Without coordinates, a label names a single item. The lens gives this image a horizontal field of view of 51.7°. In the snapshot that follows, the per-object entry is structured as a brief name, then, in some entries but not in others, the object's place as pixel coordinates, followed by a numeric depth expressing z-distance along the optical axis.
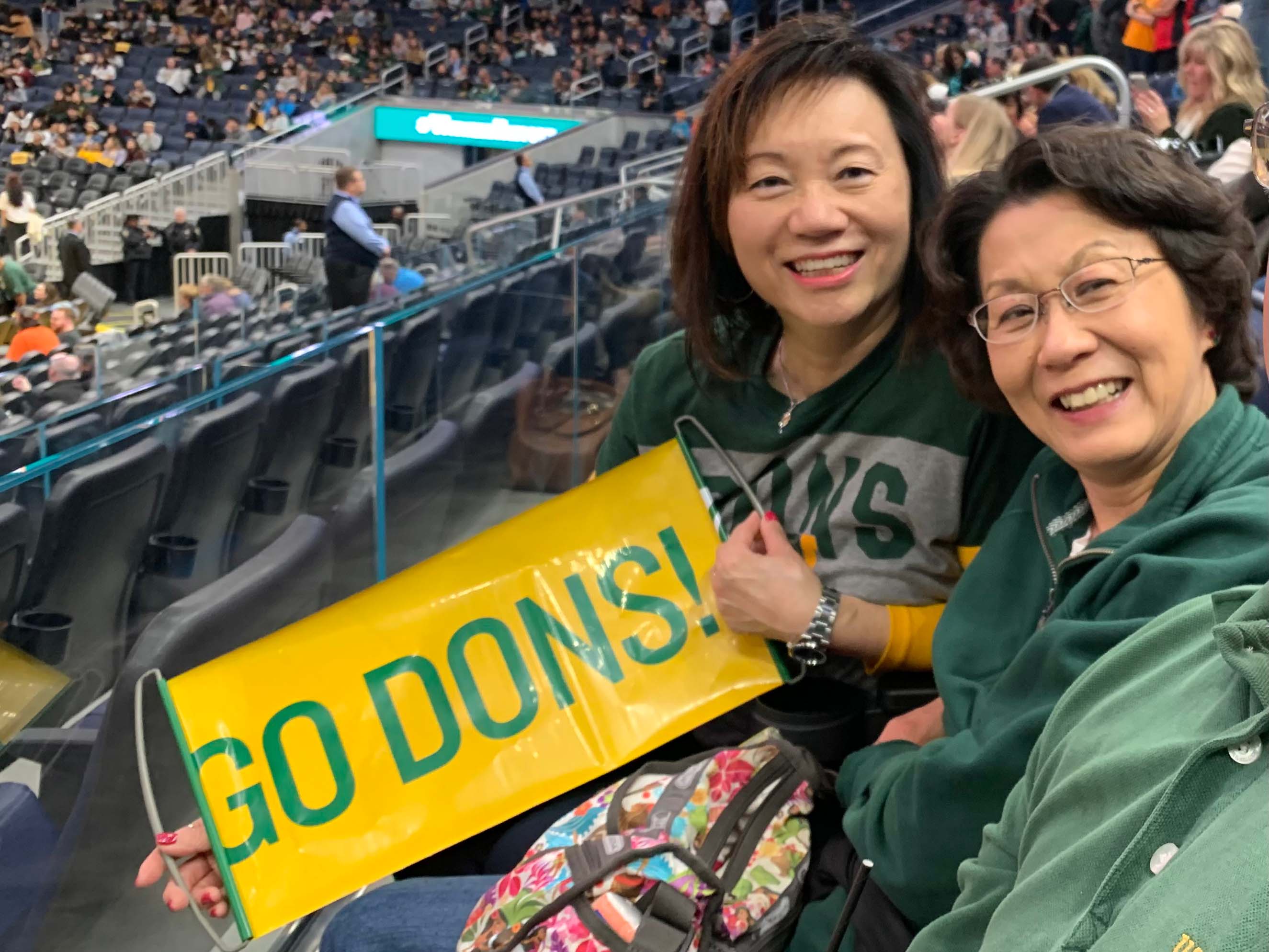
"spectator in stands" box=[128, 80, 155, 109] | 18.69
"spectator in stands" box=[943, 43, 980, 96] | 7.59
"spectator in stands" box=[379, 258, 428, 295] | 7.28
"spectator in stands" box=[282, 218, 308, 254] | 12.63
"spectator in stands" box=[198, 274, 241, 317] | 7.39
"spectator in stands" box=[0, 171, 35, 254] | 12.62
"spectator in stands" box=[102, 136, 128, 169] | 16.62
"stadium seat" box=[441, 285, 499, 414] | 3.34
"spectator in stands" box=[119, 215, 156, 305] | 13.80
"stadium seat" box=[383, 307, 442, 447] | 2.98
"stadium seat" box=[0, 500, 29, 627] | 1.86
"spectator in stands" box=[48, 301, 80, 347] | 7.45
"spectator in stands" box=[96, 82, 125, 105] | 18.75
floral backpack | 1.20
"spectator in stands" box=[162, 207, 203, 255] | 14.19
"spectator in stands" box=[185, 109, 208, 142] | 17.83
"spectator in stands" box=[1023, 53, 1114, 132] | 3.40
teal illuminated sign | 18.28
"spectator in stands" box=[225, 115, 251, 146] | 17.42
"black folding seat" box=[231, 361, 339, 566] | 2.61
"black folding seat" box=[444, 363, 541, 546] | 3.32
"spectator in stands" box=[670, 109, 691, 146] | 13.49
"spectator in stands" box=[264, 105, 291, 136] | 18.03
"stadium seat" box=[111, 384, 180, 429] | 3.70
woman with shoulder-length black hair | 1.46
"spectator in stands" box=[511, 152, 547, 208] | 12.89
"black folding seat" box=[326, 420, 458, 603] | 2.56
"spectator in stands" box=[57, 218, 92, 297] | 11.98
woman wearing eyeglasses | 1.06
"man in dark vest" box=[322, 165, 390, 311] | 8.50
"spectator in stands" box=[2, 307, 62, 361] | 7.00
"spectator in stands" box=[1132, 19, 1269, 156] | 3.87
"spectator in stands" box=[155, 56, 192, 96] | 19.27
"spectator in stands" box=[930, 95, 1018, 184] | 3.74
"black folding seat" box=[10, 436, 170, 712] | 1.99
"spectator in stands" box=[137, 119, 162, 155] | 17.36
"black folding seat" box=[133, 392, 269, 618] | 2.30
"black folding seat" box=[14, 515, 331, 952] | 1.76
